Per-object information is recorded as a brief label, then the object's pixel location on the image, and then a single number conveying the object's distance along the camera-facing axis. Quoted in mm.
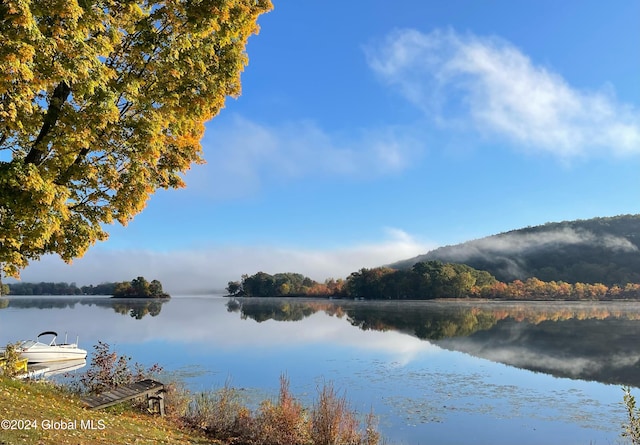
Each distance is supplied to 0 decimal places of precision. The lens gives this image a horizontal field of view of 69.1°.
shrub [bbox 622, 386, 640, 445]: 7859
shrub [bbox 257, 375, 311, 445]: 11414
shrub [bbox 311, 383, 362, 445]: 11297
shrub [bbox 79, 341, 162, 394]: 16062
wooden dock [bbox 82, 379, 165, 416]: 12969
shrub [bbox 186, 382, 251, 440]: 12695
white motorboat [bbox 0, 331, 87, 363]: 26281
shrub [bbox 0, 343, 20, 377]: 15640
